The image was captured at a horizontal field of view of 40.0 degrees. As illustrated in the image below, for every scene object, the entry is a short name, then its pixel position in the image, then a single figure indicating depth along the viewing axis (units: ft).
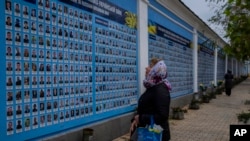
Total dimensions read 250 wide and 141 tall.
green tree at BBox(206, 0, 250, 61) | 17.39
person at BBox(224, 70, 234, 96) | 69.92
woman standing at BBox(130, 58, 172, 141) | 13.76
